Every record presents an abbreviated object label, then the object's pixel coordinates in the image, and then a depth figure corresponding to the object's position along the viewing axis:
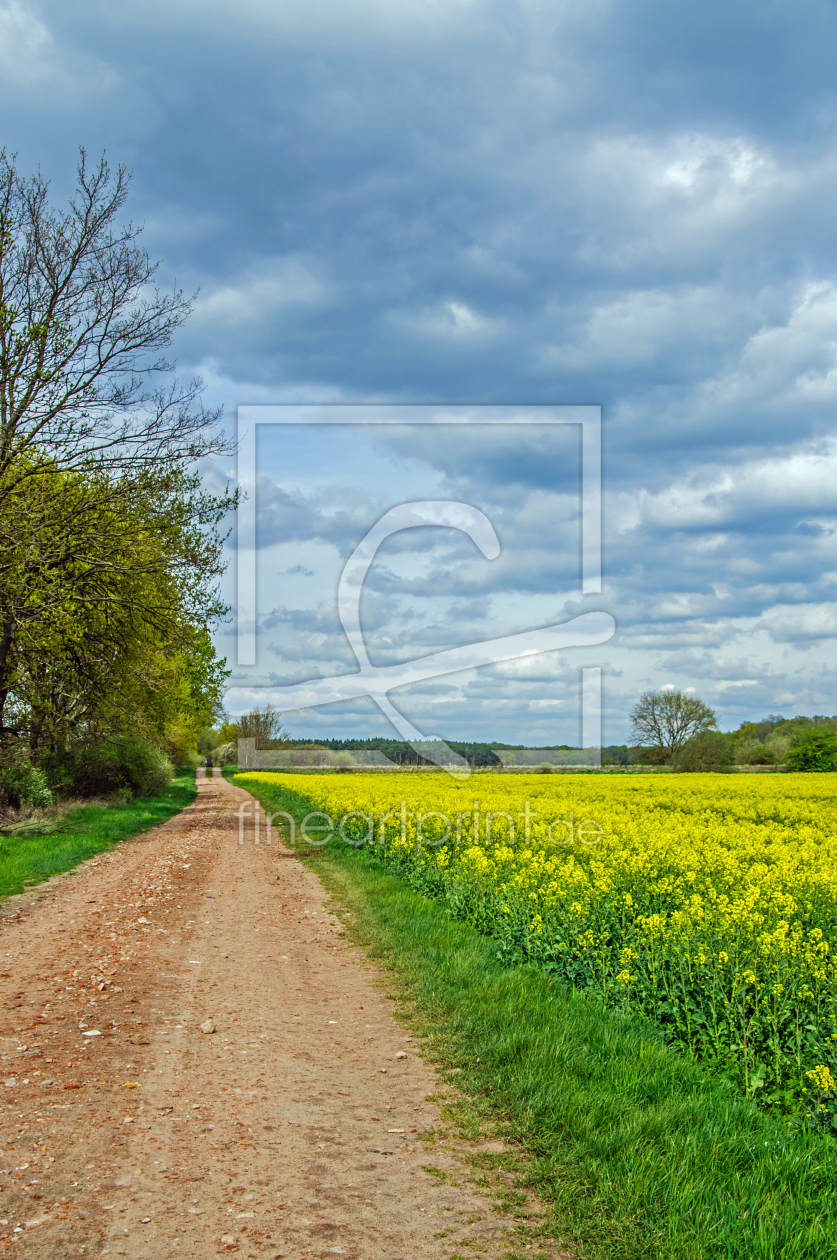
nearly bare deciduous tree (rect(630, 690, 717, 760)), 77.31
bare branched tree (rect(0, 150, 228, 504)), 15.62
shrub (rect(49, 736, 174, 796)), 28.30
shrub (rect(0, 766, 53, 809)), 20.70
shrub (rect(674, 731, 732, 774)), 67.75
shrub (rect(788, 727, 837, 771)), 60.50
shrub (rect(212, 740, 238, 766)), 115.94
